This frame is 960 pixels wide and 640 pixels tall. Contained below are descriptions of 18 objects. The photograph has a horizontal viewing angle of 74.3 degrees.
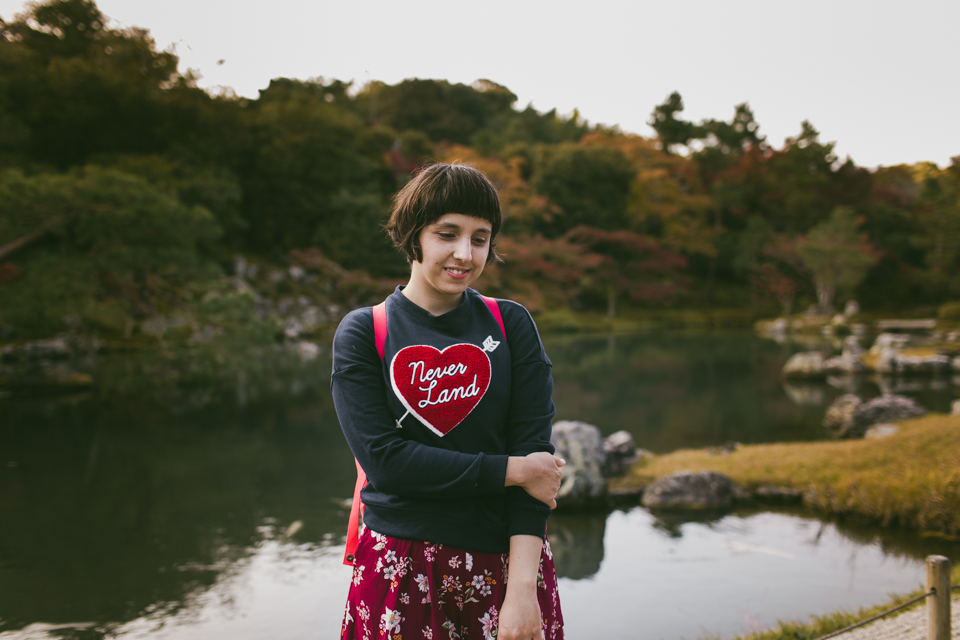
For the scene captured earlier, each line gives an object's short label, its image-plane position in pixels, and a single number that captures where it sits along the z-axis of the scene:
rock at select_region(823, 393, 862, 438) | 6.56
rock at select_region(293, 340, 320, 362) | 12.55
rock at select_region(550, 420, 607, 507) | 4.59
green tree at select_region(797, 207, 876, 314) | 20.25
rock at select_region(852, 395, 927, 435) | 6.41
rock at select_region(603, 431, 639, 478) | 5.27
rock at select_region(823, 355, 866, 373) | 10.99
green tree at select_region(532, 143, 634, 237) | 21.11
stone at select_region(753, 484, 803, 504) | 4.59
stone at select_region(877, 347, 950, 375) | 10.79
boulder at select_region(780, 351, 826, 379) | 10.39
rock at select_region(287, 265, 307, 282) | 16.17
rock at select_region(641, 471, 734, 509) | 4.56
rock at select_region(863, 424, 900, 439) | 5.82
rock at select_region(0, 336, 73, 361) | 9.97
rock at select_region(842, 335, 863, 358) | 11.50
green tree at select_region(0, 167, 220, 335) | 7.19
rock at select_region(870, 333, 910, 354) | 12.41
